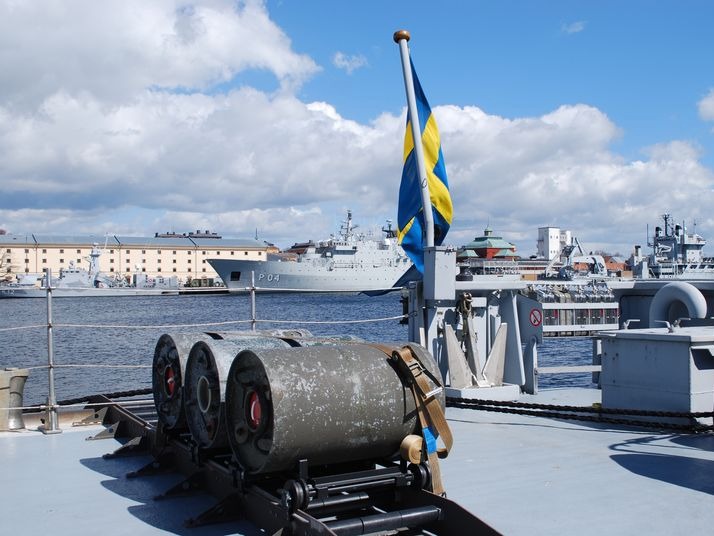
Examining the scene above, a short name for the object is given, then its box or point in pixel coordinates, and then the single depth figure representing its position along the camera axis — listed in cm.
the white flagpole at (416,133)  829
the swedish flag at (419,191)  900
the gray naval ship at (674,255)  6312
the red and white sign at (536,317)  833
